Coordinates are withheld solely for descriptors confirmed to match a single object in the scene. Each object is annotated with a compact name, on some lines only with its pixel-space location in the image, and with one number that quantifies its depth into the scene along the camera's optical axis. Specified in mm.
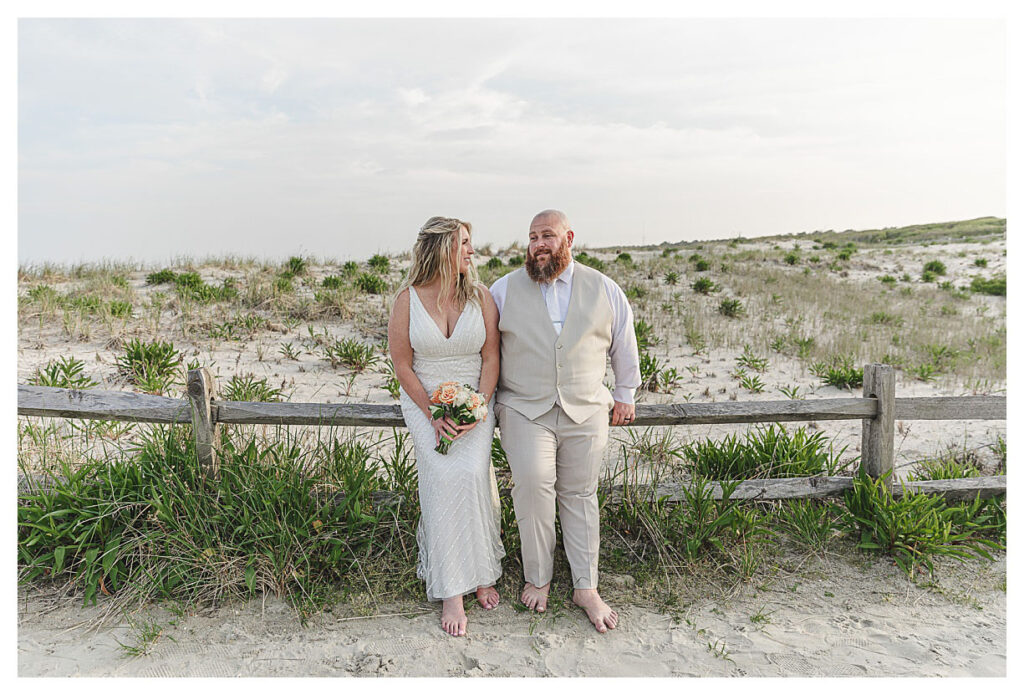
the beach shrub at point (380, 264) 14562
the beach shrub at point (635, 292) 13855
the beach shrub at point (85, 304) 10078
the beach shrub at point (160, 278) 12773
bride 4055
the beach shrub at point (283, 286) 11594
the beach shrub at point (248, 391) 6727
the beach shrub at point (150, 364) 7574
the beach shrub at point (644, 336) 10234
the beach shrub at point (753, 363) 9562
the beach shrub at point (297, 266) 13969
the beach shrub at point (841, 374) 8875
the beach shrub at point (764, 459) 5535
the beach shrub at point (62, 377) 6984
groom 4051
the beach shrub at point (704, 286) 14758
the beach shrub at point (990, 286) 18750
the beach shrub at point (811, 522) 4984
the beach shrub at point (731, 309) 13086
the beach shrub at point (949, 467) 5719
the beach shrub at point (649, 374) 8523
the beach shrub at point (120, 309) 10019
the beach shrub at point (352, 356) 8789
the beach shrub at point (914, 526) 4805
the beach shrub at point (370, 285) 12617
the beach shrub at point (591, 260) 16670
